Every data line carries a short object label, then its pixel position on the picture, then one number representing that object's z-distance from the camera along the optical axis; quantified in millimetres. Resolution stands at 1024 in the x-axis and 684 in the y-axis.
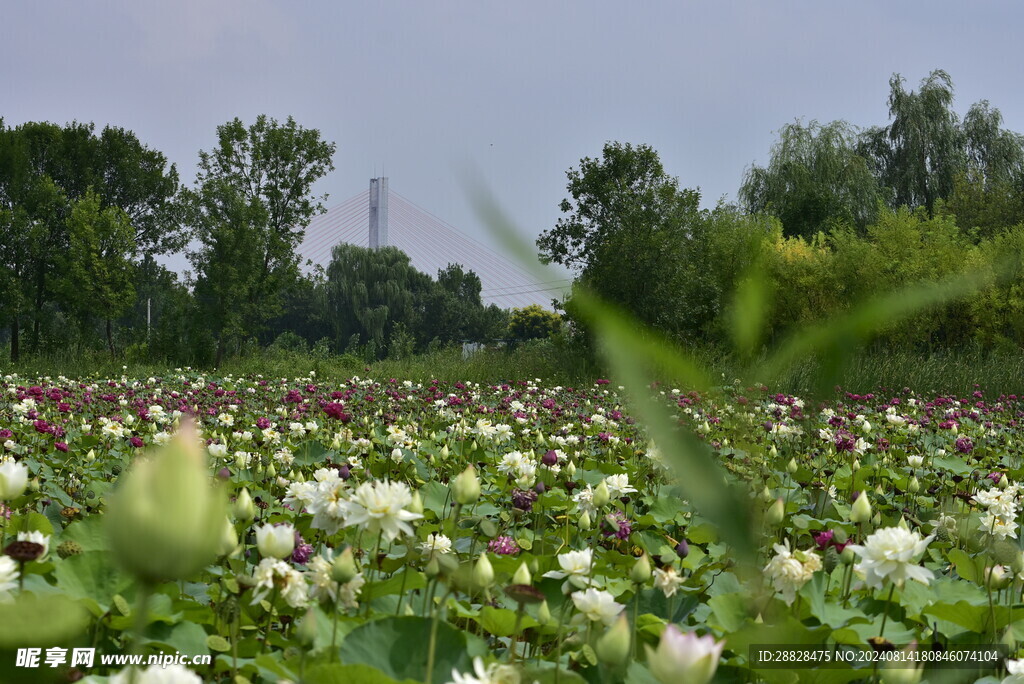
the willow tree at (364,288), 121638
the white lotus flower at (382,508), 4981
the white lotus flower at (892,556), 5003
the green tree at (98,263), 51629
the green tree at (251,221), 51629
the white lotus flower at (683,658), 4175
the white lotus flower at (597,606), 5021
